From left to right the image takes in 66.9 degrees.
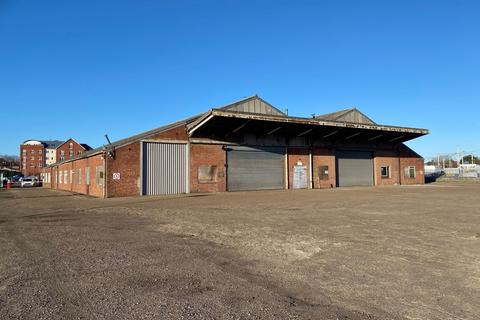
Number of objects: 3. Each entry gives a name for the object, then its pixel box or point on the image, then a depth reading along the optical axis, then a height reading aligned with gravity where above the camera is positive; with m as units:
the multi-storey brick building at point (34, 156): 126.31 +8.82
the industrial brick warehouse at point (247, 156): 25.91 +1.80
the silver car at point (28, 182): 62.00 -0.17
